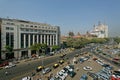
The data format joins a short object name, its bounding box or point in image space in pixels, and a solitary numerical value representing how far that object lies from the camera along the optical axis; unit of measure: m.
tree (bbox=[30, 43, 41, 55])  29.80
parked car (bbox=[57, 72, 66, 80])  15.47
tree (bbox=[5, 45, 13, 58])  24.84
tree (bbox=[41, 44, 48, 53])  32.03
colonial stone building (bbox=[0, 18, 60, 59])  25.71
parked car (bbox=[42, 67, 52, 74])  17.80
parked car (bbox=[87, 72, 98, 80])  15.91
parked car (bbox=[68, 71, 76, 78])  16.80
